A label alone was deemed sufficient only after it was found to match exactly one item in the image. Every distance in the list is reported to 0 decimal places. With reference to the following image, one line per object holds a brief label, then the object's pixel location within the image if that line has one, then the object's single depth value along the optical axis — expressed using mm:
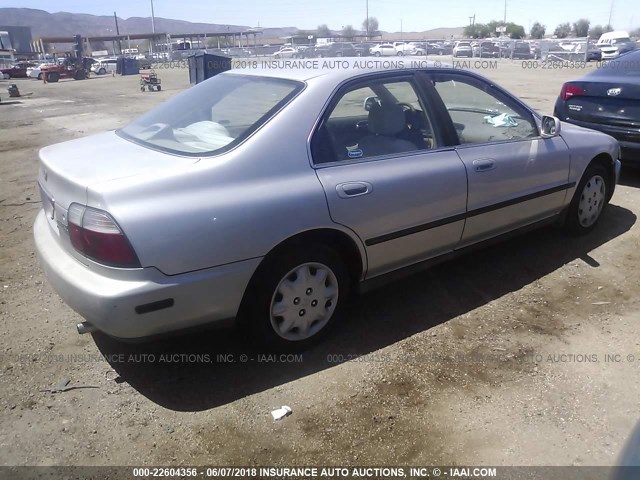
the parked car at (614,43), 36031
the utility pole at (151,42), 82725
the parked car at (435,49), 49297
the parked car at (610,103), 5734
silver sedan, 2477
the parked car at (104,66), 49906
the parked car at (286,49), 40603
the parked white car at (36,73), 44262
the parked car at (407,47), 40906
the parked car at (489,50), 43281
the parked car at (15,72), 44375
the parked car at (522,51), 41062
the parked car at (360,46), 25781
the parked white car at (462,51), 43875
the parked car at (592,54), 34719
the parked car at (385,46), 41556
